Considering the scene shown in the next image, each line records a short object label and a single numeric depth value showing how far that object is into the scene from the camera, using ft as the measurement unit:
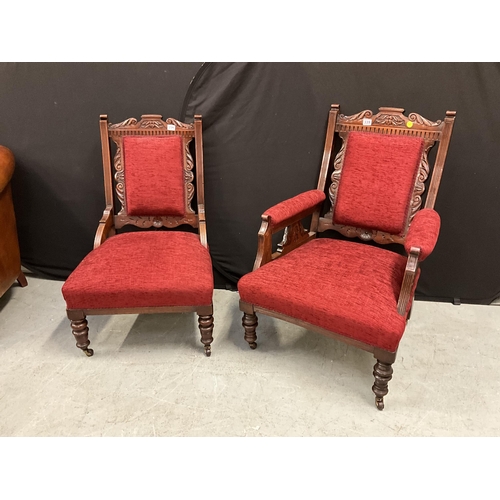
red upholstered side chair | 6.29
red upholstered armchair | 5.57
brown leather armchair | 7.78
